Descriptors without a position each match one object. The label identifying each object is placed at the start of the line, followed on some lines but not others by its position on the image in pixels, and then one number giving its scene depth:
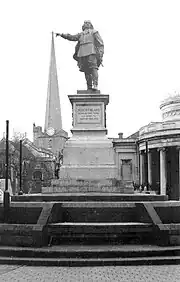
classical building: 61.69
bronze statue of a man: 19.47
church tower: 142.69
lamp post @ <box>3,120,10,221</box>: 13.28
